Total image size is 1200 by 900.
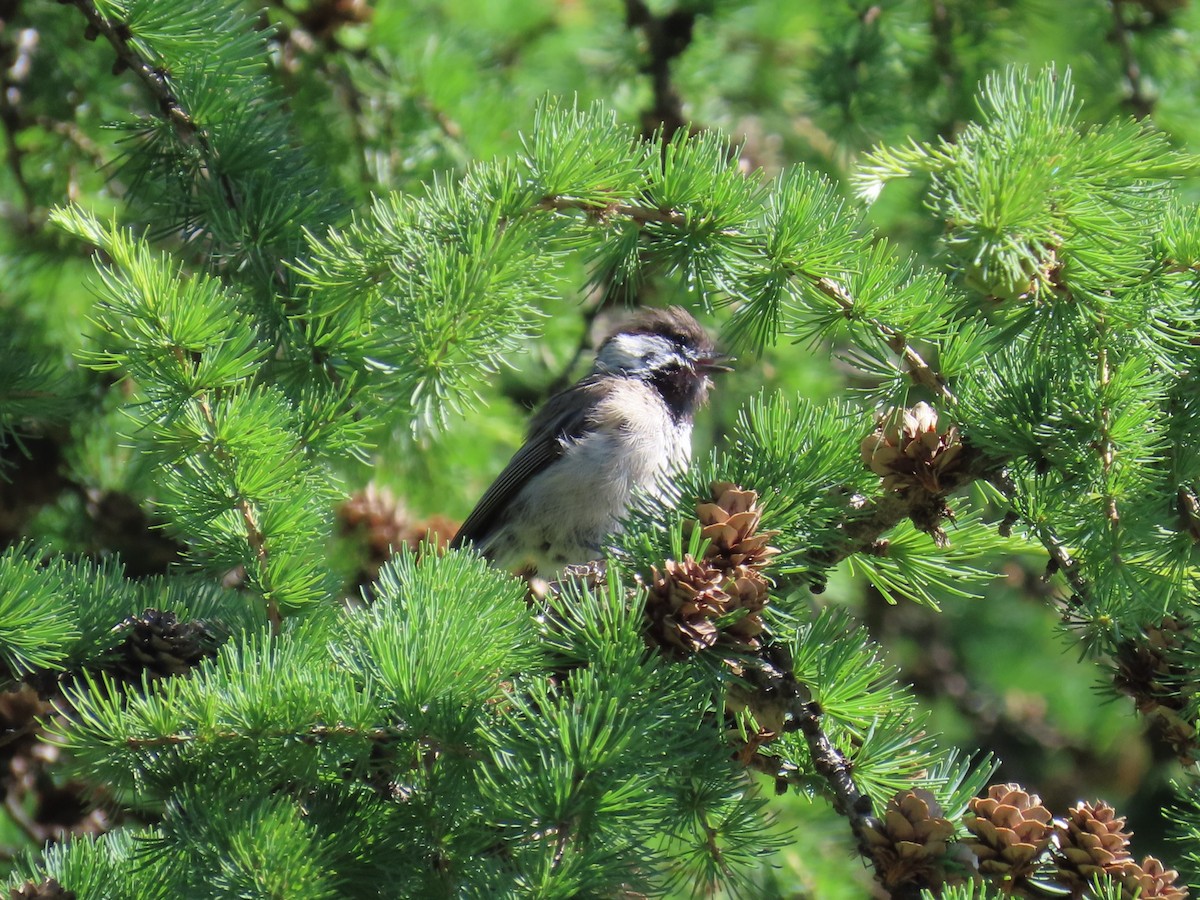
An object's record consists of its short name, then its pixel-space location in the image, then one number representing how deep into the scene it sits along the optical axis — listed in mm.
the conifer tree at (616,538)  4062
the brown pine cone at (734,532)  4434
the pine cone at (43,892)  4328
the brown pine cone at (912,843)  4223
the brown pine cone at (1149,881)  4016
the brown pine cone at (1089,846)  4152
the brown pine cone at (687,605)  4309
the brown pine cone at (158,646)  5059
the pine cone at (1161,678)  4773
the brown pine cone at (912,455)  4668
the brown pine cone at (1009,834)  4148
